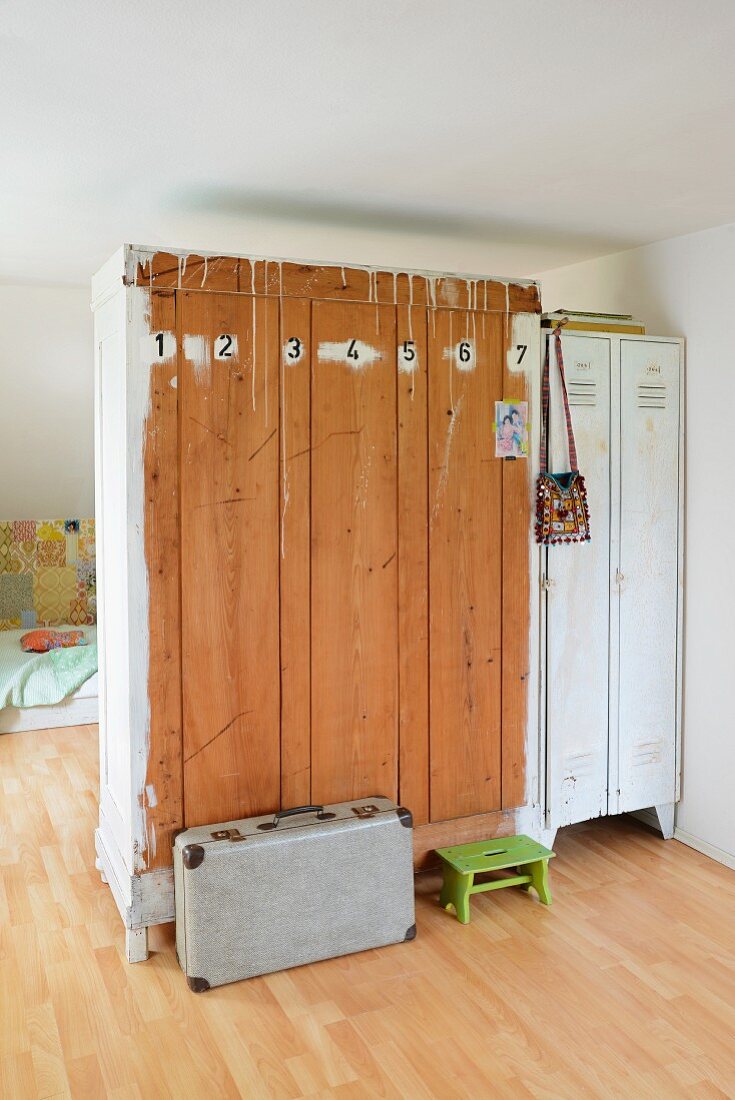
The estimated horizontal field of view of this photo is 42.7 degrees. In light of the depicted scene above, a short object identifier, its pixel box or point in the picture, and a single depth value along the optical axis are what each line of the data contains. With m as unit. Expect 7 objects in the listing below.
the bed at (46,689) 5.21
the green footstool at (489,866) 3.17
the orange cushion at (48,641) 5.49
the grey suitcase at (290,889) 2.77
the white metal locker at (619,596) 3.58
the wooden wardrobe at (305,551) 2.94
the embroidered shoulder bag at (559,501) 3.45
